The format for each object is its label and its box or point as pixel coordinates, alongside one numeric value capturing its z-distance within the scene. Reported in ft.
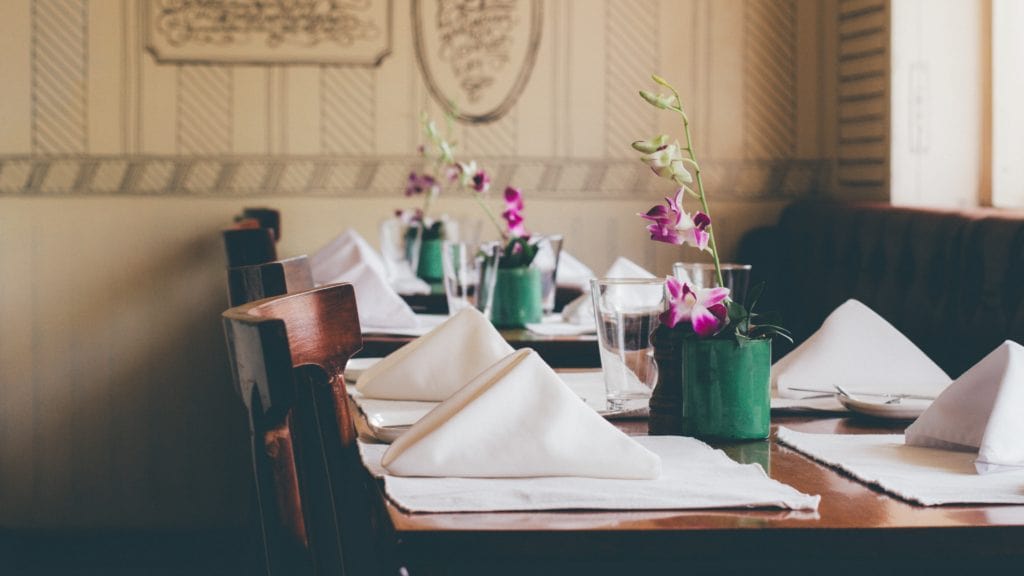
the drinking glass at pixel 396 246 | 12.35
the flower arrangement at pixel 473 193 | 8.38
